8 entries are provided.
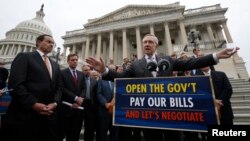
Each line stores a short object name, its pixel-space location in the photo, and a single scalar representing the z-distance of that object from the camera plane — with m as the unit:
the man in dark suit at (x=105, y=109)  3.88
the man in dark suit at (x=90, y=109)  4.11
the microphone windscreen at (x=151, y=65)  2.28
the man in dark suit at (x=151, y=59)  2.10
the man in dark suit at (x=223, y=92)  3.53
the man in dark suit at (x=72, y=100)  3.61
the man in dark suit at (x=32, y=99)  2.25
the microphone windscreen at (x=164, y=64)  2.25
